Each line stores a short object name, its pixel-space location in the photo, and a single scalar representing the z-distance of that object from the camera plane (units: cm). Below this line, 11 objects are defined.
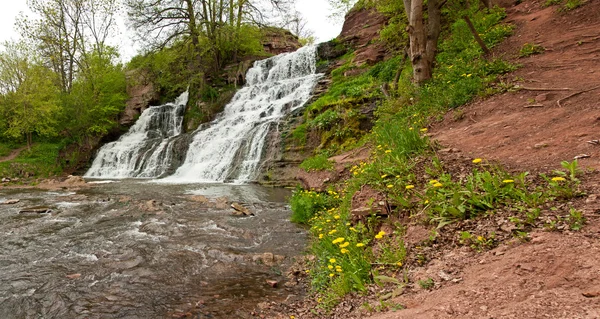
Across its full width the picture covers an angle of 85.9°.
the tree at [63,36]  2483
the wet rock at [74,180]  1538
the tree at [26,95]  2297
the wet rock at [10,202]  1040
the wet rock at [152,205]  839
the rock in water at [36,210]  863
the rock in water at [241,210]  775
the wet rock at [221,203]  850
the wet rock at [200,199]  927
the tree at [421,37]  859
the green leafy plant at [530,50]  849
